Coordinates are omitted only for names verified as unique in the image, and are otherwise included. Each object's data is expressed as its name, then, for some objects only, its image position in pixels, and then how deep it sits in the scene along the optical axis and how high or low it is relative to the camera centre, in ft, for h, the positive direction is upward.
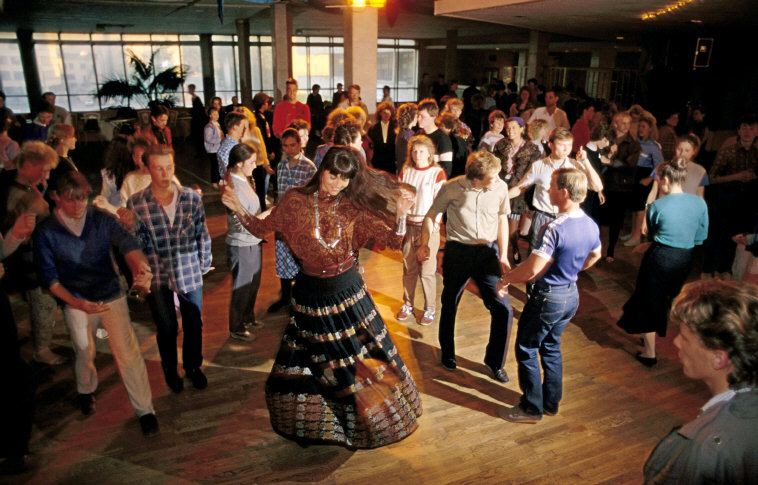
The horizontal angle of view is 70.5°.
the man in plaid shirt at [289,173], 14.37 -2.22
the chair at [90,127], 52.02 -3.79
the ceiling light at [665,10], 21.50 +3.59
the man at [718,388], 4.48 -2.58
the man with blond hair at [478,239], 11.72 -3.24
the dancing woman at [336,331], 9.41 -4.17
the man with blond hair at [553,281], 9.75 -3.48
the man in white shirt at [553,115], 25.99 -1.18
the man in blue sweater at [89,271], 9.23 -3.14
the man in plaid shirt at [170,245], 10.57 -3.10
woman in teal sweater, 12.14 -3.72
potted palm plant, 53.98 +0.12
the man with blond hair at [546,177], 14.43 -2.39
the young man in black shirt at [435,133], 17.61 -1.48
